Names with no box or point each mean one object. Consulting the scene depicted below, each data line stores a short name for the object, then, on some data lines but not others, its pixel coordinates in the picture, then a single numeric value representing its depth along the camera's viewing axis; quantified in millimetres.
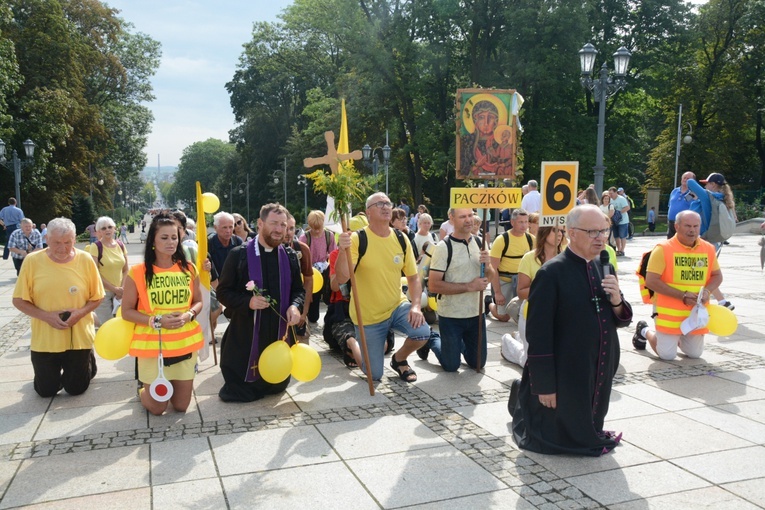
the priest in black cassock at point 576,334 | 4348
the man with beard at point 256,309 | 5996
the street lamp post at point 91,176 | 45256
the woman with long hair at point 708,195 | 9680
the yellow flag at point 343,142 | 6559
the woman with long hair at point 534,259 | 7008
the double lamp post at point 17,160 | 23594
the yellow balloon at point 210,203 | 6878
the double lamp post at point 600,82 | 15328
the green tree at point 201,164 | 124625
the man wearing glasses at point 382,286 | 6359
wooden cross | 6395
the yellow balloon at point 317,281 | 7672
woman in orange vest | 5625
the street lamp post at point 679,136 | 40050
